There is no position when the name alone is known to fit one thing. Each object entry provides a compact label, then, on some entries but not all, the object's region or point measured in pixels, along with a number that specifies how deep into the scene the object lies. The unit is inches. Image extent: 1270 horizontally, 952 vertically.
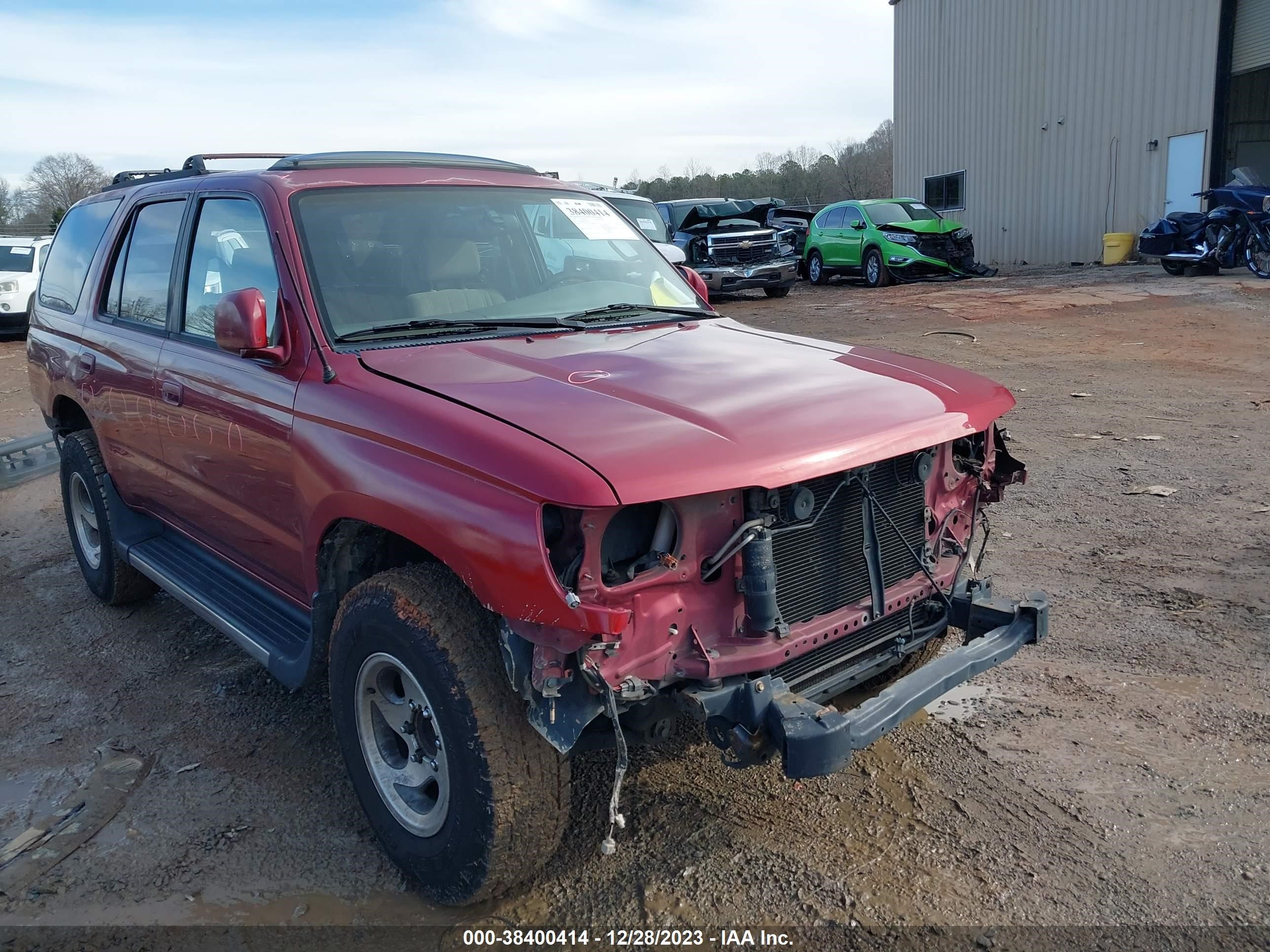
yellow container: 806.5
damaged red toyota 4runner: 100.8
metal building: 761.6
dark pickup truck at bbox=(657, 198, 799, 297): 721.0
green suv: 782.5
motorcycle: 611.5
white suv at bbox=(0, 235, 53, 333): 677.9
